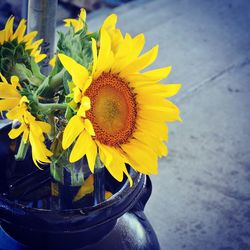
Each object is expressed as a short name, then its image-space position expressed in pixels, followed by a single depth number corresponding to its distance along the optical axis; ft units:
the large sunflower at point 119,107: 2.30
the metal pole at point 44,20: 3.81
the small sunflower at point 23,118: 2.43
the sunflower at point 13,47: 2.80
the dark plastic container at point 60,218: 2.81
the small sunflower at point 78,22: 2.69
